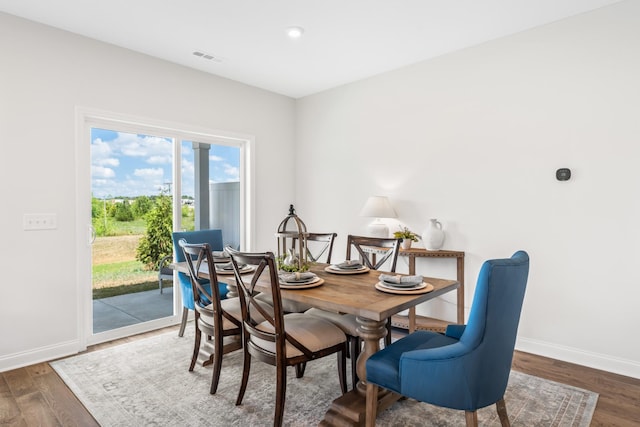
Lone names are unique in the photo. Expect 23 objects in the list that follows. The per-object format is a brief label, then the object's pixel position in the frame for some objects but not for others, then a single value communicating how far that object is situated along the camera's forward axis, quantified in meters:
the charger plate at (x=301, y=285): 2.25
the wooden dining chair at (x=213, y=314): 2.44
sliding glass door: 3.45
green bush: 3.84
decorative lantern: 2.46
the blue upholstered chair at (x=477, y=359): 1.62
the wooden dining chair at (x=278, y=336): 2.04
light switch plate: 3.01
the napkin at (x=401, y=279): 2.22
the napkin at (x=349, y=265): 2.76
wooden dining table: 1.88
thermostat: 3.00
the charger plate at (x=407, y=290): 2.10
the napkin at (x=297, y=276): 2.34
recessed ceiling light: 3.15
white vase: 3.59
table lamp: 3.91
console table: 3.43
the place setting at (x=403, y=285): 2.12
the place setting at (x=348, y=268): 2.69
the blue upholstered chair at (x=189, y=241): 3.26
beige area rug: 2.20
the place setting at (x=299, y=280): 2.27
